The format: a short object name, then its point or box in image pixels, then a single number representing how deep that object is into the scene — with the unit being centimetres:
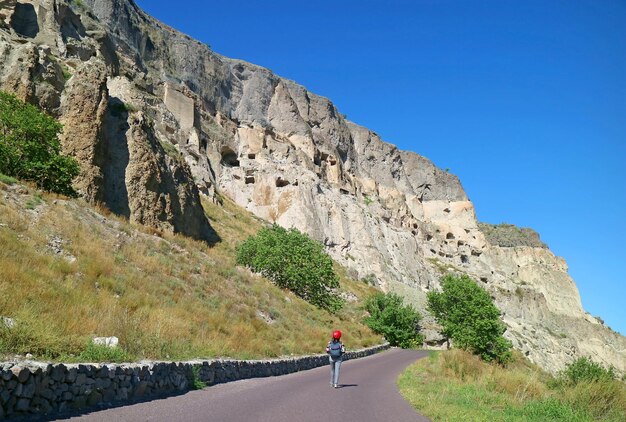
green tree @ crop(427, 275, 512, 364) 4275
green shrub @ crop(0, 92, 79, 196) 2144
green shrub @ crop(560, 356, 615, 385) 1483
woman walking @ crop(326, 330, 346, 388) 1358
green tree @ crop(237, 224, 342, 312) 3334
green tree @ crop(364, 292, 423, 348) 4450
